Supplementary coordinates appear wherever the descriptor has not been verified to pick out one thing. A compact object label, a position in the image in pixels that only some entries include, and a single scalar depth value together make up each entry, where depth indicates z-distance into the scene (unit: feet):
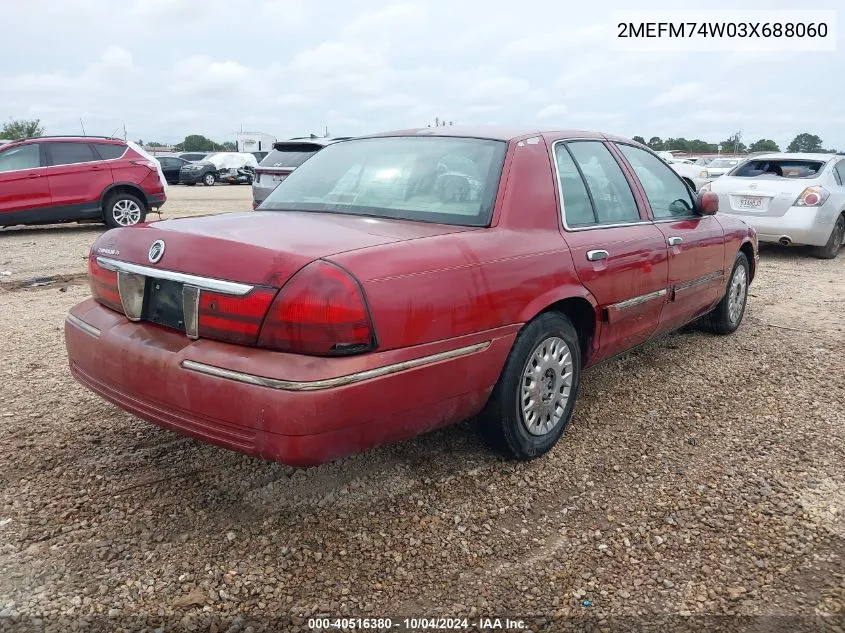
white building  172.76
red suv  34.83
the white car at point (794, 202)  29.63
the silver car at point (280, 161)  34.40
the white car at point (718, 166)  66.70
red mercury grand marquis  7.62
